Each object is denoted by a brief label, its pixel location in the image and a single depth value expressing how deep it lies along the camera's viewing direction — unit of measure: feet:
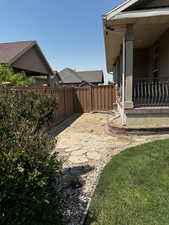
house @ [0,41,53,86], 41.34
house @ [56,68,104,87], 122.01
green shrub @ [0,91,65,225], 4.56
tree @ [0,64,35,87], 27.40
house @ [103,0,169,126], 16.85
